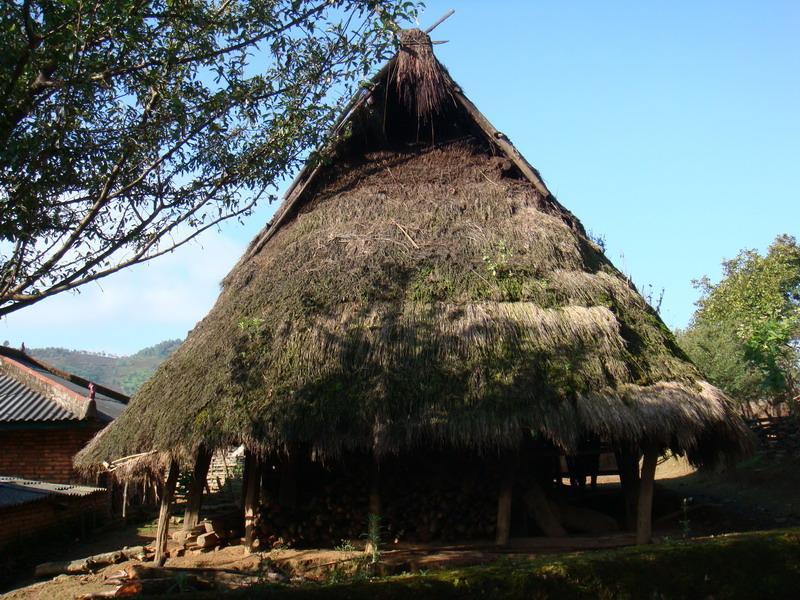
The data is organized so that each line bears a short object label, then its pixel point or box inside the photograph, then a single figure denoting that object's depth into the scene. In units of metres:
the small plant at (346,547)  9.55
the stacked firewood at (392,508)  9.97
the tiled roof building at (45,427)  15.95
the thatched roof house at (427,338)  8.67
